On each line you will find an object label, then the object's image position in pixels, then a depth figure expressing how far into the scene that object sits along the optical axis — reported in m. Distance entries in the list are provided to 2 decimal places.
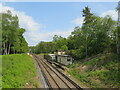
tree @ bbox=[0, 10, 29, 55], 24.79
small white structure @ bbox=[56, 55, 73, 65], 22.39
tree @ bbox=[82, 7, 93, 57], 36.85
